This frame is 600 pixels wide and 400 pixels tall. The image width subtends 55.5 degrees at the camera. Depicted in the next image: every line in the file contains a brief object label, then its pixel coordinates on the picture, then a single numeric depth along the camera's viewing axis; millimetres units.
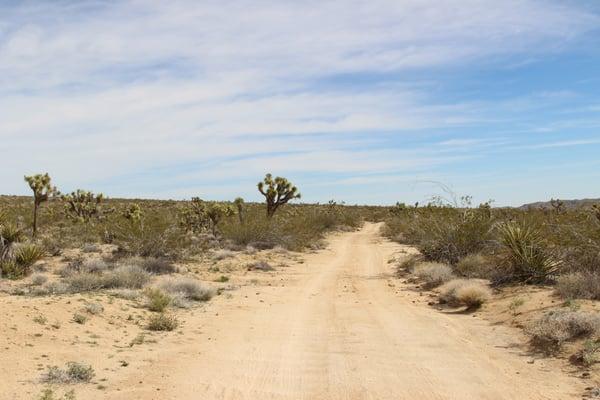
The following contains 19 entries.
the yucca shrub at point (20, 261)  15812
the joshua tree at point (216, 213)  29203
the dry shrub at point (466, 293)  12523
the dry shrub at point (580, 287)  10844
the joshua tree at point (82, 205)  35469
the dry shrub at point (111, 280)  13281
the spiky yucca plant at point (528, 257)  13484
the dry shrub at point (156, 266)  17861
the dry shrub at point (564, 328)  8562
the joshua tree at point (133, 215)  21834
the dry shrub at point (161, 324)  10148
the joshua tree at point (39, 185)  26875
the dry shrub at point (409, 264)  19391
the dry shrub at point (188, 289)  13781
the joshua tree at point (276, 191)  32969
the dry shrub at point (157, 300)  11641
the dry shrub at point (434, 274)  15602
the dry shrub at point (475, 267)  15047
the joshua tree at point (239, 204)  32250
